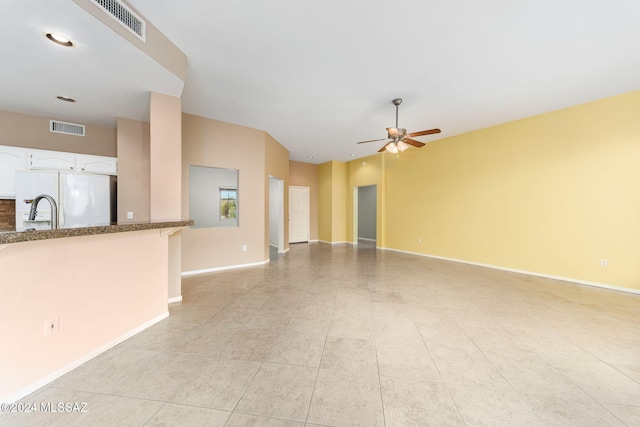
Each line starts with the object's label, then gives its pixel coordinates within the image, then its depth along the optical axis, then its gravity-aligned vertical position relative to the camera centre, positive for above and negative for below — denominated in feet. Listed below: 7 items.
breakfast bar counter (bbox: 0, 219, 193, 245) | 4.24 -0.37
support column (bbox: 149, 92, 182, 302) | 9.10 +2.24
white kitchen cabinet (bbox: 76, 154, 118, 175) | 12.23 +2.79
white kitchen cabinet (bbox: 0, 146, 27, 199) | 10.79 +2.30
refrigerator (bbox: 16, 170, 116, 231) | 11.01 +0.99
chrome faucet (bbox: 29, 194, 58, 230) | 5.62 +0.08
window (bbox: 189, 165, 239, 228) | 13.99 +1.18
